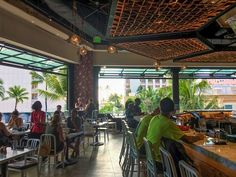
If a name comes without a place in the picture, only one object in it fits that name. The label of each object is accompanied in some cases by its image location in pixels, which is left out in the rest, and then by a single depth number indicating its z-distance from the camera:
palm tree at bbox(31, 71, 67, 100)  8.99
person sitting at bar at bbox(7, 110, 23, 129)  5.34
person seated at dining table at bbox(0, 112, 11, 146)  3.53
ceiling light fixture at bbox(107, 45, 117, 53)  5.27
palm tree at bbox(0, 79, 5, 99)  9.42
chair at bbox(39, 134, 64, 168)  3.96
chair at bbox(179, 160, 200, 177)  1.26
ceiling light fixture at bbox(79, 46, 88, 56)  5.62
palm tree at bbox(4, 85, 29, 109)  10.15
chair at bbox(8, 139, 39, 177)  2.90
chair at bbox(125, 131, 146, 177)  2.92
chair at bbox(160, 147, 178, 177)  1.66
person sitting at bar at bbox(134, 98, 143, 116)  6.66
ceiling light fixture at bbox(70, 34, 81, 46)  4.66
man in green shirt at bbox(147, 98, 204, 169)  2.20
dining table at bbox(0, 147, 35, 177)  2.56
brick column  8.78
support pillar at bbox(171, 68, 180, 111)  9.54
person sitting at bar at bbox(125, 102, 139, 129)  5.93
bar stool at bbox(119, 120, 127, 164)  4.39
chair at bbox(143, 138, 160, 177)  2.16
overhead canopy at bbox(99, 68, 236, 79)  9.89
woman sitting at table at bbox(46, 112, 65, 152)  4.13
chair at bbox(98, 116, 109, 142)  7.13
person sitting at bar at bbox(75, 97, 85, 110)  8.55
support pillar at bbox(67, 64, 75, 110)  8.77
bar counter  1.57
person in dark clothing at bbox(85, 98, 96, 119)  7.74
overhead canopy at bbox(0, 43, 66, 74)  5.99
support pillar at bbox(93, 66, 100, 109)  9.15
